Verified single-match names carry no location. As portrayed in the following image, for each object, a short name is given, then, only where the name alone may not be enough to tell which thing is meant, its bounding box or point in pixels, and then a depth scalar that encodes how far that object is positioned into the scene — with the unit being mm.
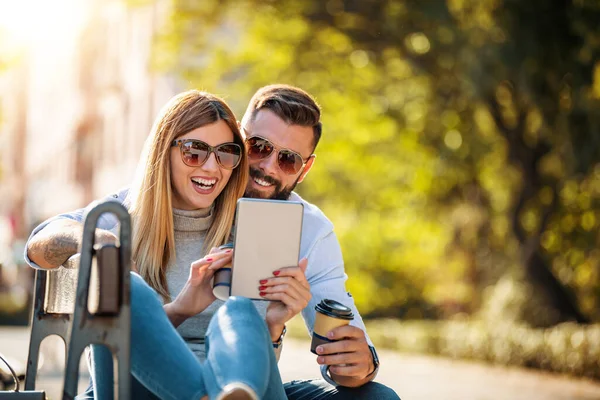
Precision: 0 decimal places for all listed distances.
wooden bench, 2457
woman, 2842
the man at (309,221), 3420
